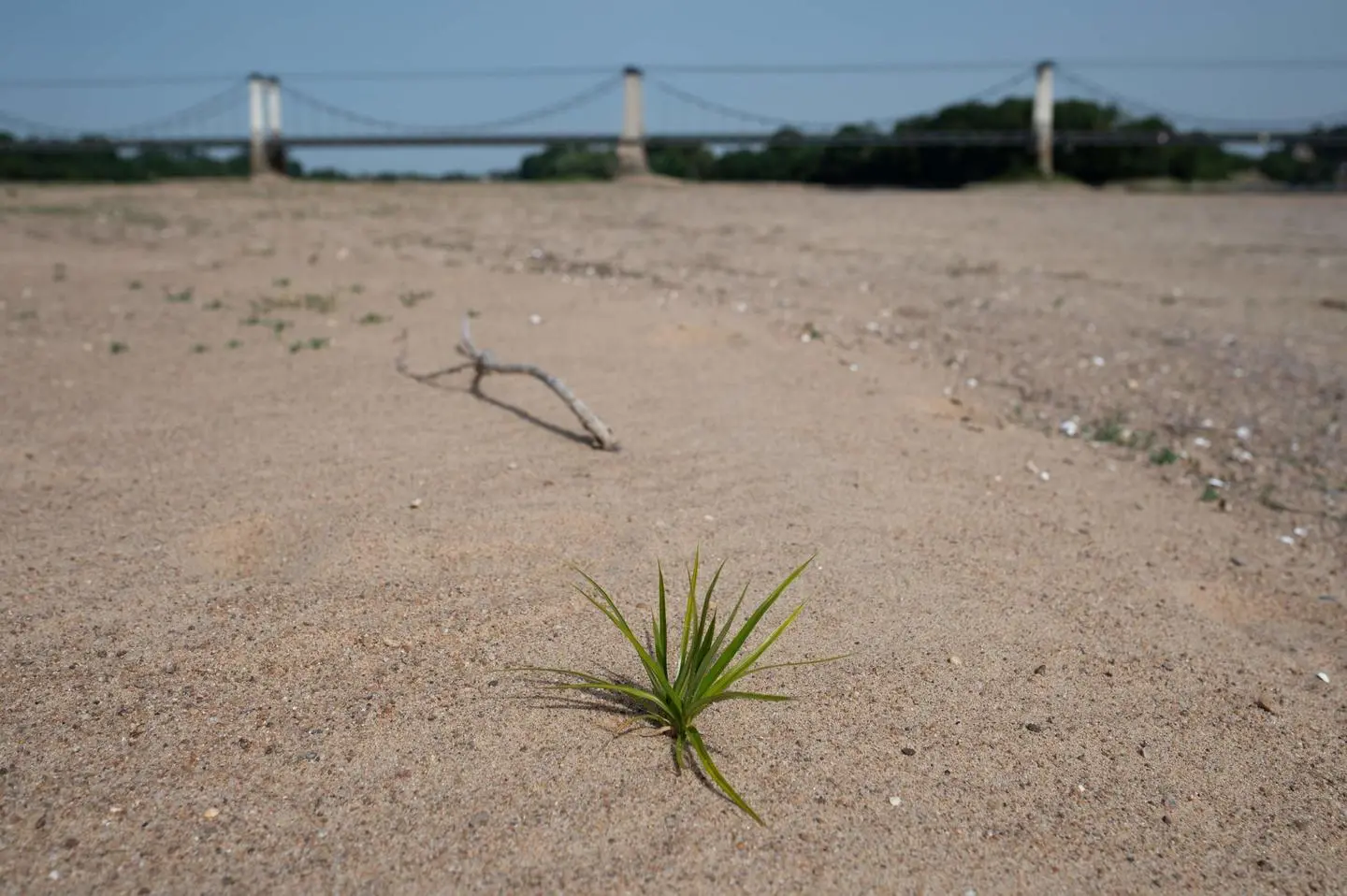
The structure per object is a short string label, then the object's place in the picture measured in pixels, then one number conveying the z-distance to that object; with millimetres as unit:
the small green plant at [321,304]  5844
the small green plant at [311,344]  4996
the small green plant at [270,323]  5359
